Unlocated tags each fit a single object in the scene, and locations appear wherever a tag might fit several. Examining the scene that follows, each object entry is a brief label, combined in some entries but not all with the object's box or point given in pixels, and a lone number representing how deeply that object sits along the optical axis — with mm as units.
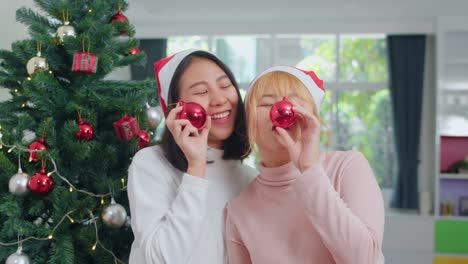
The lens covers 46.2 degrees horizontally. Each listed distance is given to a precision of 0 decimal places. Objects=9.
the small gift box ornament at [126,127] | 1820
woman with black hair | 1309
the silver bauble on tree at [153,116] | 1999
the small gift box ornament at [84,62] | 1801
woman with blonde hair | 1173
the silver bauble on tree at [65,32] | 1872
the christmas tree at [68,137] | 1787
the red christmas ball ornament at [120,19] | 2051
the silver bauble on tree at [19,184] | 1744
